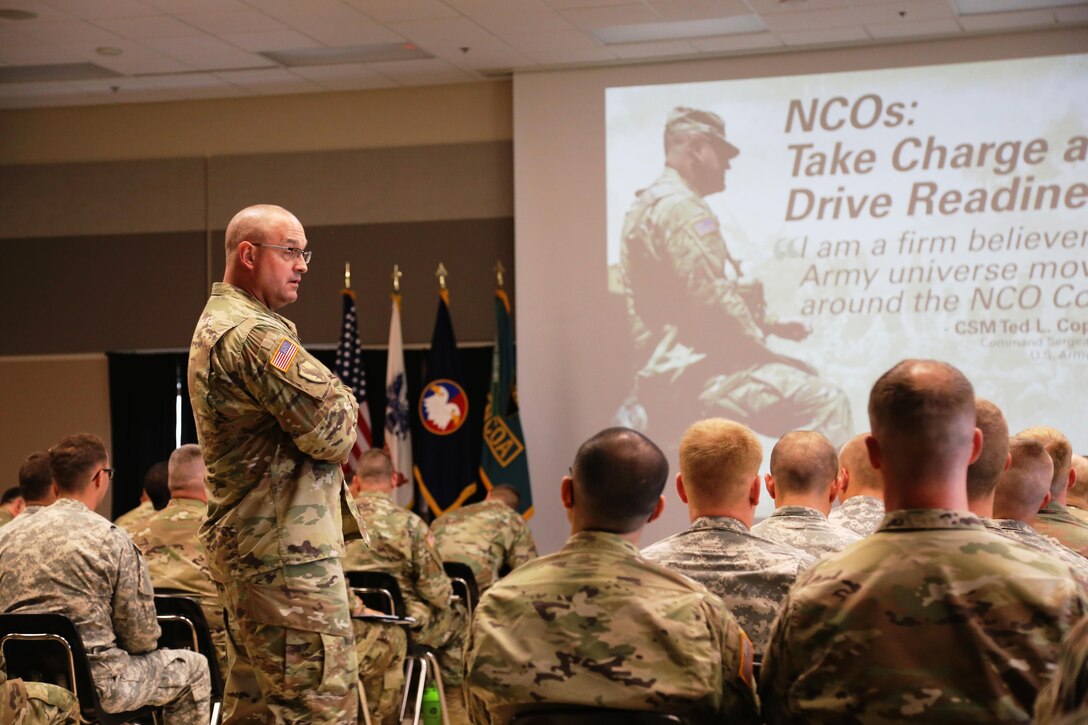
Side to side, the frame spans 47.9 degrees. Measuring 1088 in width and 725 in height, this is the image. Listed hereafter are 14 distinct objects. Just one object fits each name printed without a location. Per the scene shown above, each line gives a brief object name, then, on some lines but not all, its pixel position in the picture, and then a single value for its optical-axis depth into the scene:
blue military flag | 8.95
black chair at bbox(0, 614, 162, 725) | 3.70
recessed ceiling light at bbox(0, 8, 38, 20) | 7.87
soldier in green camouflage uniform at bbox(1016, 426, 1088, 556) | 3.63
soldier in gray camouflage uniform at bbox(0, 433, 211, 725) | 3.93
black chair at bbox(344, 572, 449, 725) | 5.25
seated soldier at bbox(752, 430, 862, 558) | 3.48
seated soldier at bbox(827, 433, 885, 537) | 3.88
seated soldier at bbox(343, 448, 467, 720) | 5.71
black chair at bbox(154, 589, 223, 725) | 4.59
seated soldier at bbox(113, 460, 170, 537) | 5.55
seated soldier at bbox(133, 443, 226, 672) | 4.94
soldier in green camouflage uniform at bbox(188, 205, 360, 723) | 3.01
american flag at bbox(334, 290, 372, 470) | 8.80
